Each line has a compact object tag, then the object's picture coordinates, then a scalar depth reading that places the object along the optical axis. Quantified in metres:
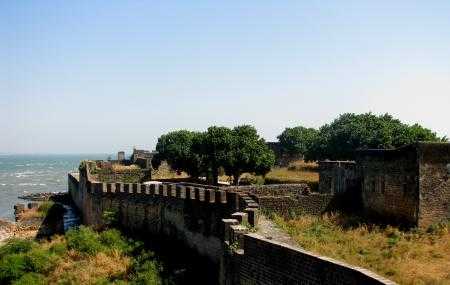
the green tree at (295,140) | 63.07
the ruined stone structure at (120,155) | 72.49
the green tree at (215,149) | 37.95
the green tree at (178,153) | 43.49
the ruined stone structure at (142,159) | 48.01
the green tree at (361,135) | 36.78
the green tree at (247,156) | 37.66
